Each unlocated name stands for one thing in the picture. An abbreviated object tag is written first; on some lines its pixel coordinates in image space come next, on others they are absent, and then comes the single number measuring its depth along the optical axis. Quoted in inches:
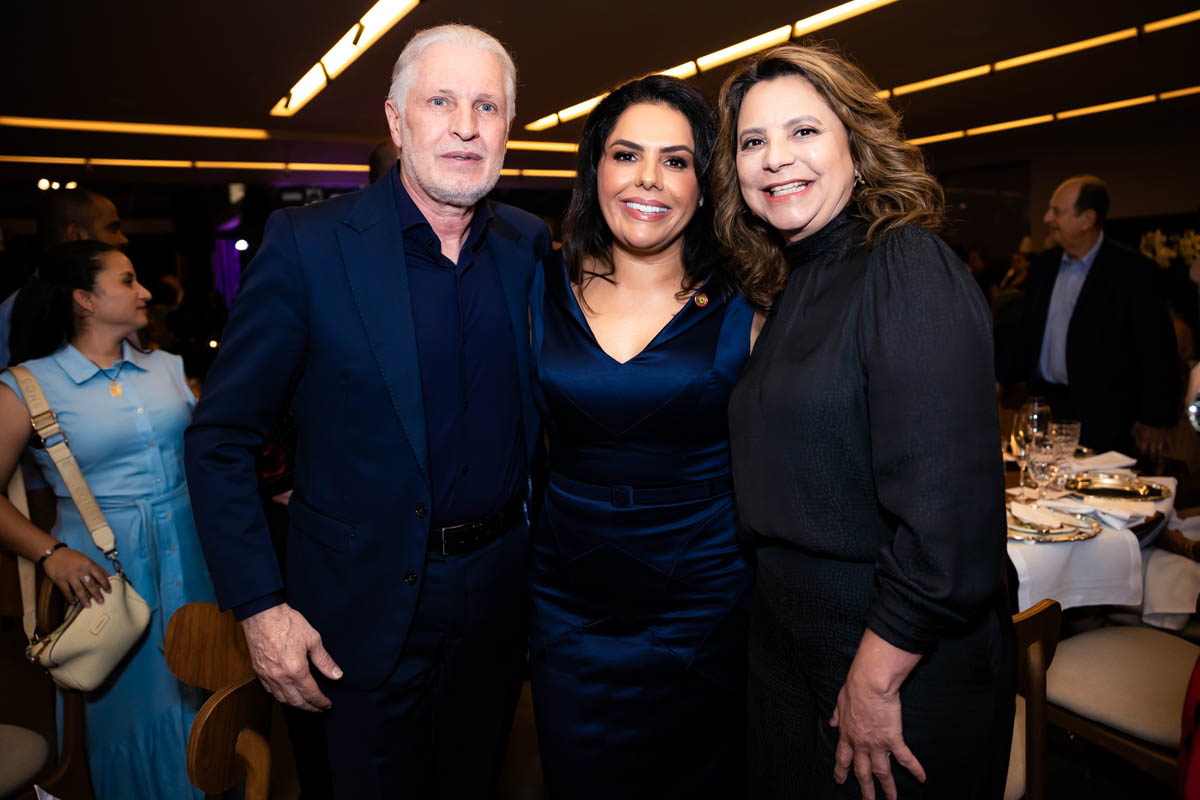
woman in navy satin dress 71.6
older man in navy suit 58.4
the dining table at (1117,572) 90.3
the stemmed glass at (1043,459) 104.9
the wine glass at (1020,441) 108.9
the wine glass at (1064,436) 105.0
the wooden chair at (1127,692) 79.8
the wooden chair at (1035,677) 58.6
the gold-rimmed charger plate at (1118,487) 107.6
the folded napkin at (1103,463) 121.6
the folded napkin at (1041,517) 95.2
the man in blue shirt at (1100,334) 163.0
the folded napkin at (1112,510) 98.0
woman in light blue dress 87.1
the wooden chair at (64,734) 79.0
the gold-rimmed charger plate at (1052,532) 91.6
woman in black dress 44.6
